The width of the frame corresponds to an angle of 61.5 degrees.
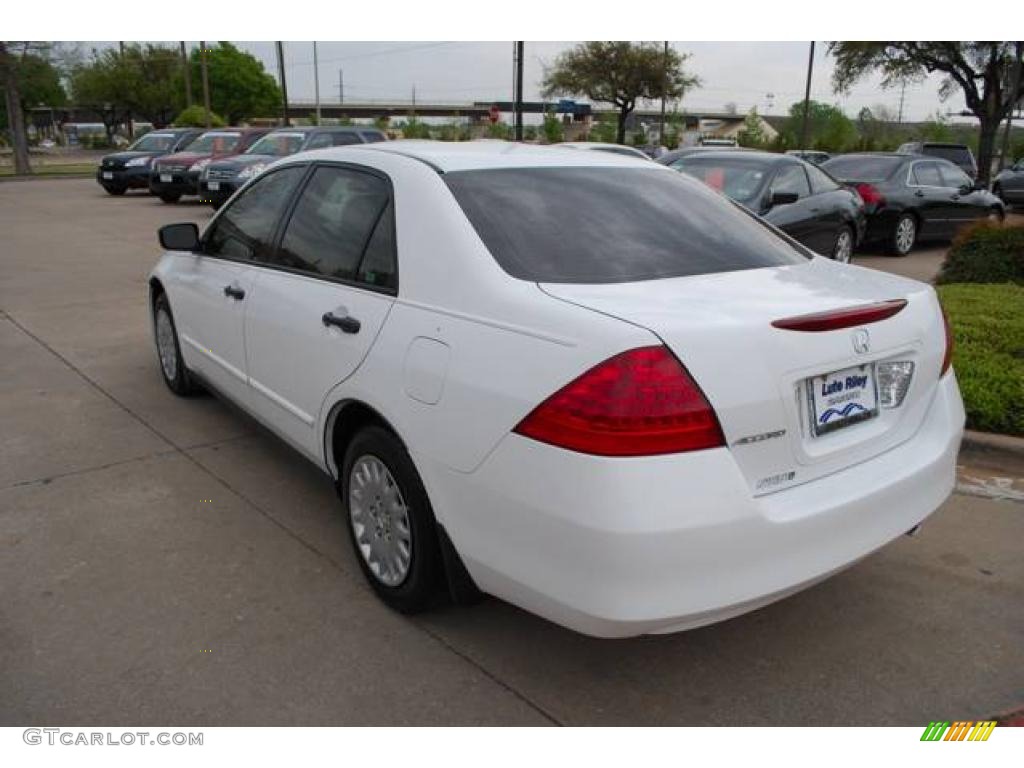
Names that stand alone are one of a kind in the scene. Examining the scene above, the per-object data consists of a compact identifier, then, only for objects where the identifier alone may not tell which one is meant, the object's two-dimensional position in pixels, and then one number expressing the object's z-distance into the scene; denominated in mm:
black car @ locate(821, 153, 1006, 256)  12086
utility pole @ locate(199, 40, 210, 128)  37438
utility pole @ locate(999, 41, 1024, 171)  24062
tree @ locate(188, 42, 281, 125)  62375
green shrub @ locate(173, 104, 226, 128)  41875
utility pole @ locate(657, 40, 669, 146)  43012
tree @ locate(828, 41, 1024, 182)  28688
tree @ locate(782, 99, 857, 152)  49575
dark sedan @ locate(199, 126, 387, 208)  15773
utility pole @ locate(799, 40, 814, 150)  34634
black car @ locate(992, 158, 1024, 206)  22438
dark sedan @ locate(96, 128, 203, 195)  21344
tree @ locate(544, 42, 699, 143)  43438
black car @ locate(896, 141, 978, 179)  23719
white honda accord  2242
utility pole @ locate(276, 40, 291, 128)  37188
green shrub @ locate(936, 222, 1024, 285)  8250
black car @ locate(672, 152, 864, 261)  9209
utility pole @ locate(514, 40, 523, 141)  21734
